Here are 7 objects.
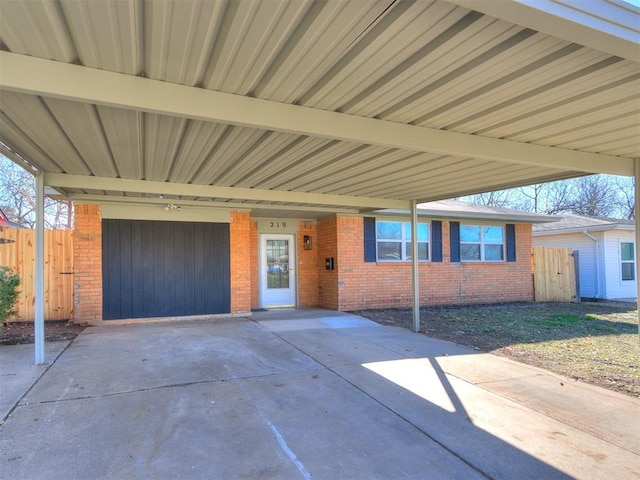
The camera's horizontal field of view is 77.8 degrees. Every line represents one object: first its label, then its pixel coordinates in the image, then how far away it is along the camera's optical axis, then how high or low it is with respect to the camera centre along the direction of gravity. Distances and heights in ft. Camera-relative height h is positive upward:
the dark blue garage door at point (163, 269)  28.68 -1.30
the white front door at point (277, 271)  36.81 -2.00
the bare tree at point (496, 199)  103.10 +12.57
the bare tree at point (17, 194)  63.77 +9.82
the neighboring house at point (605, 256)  49.03 -1.54
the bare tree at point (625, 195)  96.31 +12.08
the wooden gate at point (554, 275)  44.70 -3.41
